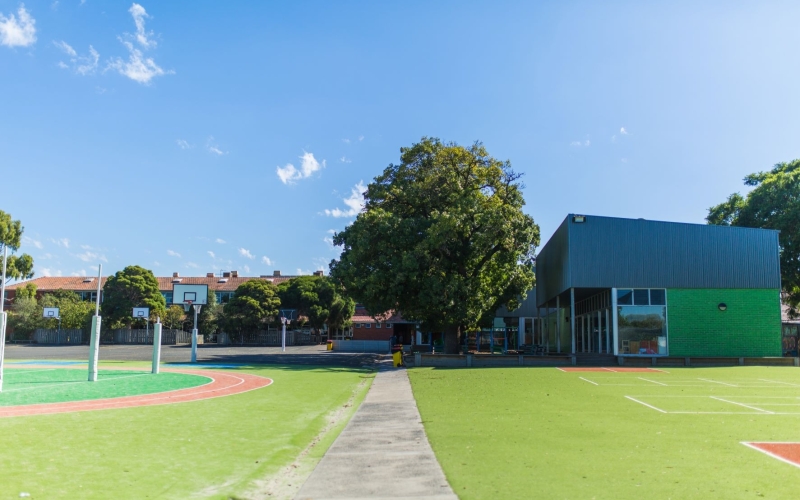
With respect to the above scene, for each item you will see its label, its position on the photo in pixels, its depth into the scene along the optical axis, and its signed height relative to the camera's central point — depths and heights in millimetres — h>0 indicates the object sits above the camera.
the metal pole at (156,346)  24312 -1362
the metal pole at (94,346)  19578 -1147
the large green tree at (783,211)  38688 +7134
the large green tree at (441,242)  32156 +3976
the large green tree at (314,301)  64625 +1408
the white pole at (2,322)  15250 -285
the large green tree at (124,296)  62219 +1655
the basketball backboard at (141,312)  54344 +9
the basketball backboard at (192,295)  37375 +1082
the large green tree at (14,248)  51578 +5544
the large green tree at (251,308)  60062 +510
